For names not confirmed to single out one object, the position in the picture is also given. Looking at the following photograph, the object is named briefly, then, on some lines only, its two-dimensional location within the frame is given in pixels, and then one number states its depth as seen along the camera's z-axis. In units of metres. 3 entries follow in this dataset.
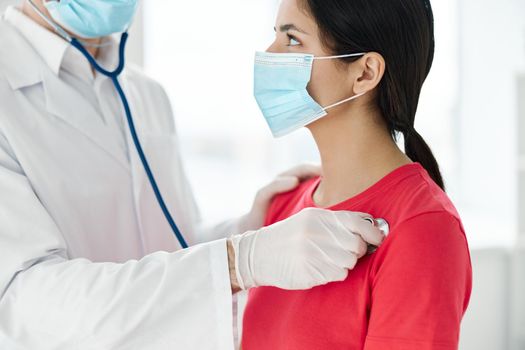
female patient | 1.06
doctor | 1.15
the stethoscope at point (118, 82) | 1.52
